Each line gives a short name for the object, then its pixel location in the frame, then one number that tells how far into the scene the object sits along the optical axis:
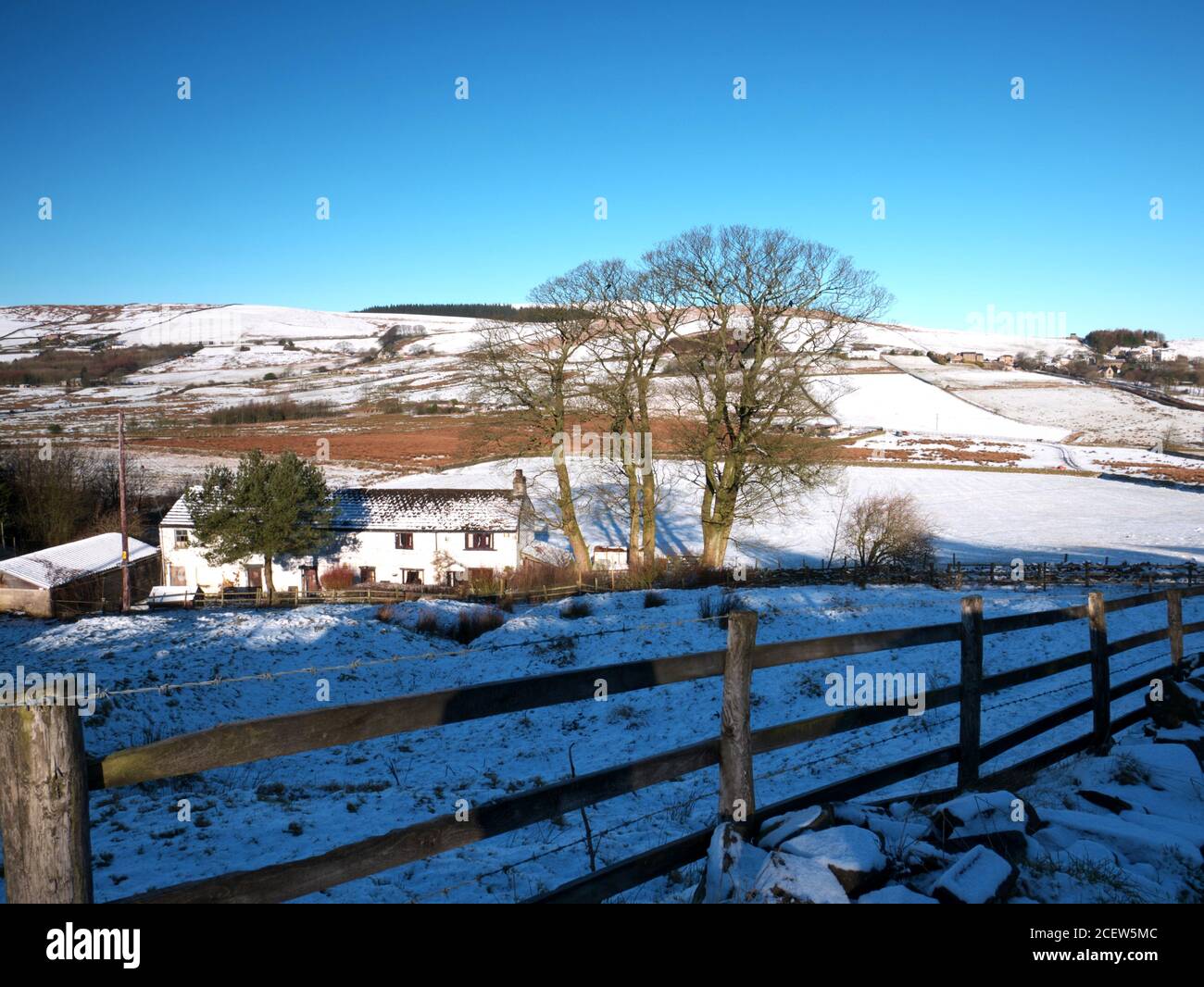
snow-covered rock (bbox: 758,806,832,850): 3.82
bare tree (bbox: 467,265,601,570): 29.66
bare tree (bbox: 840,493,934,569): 32.25
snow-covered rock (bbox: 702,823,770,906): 3.49
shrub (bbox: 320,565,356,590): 39.00
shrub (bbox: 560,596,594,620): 20.70
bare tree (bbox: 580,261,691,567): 28.95
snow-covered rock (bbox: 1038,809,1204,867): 4.27
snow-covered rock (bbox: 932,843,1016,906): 3.38
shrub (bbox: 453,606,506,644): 20.41
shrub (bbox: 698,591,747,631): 18.95
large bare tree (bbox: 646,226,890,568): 26.88
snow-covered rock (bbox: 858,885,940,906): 3.30
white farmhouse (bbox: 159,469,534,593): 40.22
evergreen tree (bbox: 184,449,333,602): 35.56
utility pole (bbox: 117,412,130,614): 31.71
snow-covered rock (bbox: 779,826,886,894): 3.40
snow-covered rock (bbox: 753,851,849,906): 3.16
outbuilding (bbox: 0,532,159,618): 32.50
